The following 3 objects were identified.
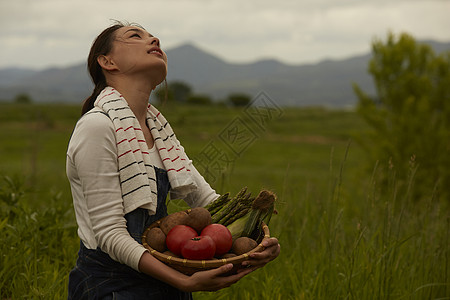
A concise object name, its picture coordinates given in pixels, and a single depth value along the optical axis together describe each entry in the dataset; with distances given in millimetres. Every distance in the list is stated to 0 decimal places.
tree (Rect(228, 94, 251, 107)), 81875
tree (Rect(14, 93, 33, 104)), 84419
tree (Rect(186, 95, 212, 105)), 79500
